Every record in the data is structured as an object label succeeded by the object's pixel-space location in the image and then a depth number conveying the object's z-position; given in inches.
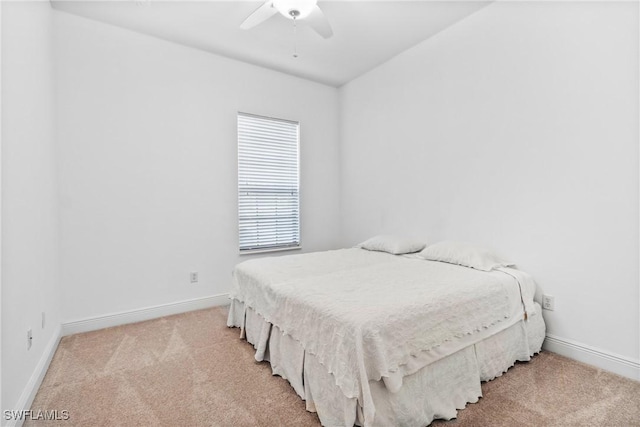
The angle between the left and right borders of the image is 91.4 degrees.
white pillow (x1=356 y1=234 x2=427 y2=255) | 125.1
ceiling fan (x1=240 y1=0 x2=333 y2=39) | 87.0
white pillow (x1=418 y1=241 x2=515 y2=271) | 96.6
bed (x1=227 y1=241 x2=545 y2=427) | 58.8
